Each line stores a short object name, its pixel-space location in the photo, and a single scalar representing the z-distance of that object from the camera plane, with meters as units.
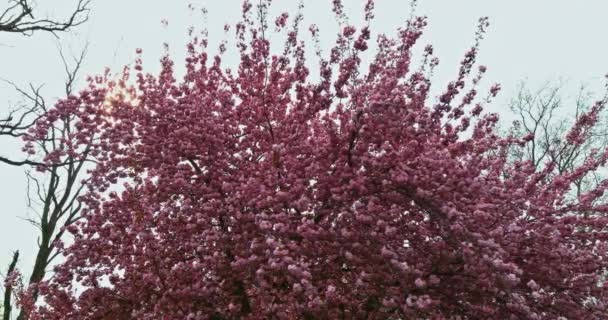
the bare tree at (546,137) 19.88
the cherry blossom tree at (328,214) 6.32
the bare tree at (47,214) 14.68
